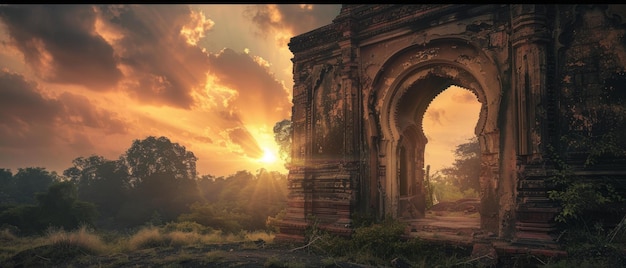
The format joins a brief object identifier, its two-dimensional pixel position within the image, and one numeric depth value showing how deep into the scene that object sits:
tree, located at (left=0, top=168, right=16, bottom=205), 42.76
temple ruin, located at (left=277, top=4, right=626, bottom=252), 6.35
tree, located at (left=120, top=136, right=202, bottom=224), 34.78
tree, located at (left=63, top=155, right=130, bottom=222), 38.84
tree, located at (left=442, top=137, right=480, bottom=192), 31.20
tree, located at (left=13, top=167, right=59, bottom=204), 48.64
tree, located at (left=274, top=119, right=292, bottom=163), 28.41
